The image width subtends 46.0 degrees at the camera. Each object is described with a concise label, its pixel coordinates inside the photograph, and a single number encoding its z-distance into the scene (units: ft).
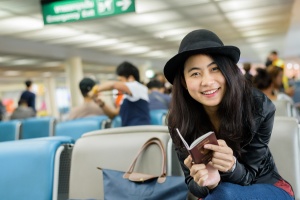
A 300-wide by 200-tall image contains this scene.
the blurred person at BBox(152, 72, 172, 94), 24.81
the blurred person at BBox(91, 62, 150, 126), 9.43
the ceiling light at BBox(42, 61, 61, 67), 44.53
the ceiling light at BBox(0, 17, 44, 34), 23.28
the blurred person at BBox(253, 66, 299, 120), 10.19
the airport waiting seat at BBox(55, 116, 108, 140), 8.91
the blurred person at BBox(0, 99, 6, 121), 27.21
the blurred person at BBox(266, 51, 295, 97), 19.79
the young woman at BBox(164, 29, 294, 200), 4.07
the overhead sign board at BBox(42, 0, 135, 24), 16.94
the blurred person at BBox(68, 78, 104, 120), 12.17
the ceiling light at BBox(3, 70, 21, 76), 55.11
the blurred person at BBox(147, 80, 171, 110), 14.65
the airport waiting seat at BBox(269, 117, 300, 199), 5.27
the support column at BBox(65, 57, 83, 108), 38.83
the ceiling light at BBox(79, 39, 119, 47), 34.60
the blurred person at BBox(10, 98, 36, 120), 20.30
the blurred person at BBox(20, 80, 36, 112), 26.94
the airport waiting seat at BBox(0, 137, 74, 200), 5.23
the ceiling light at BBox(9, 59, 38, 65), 40.05
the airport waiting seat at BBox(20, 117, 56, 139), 12.57
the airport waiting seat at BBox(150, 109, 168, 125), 11.38
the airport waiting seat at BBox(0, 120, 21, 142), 11.22
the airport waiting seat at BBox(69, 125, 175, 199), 5.34
